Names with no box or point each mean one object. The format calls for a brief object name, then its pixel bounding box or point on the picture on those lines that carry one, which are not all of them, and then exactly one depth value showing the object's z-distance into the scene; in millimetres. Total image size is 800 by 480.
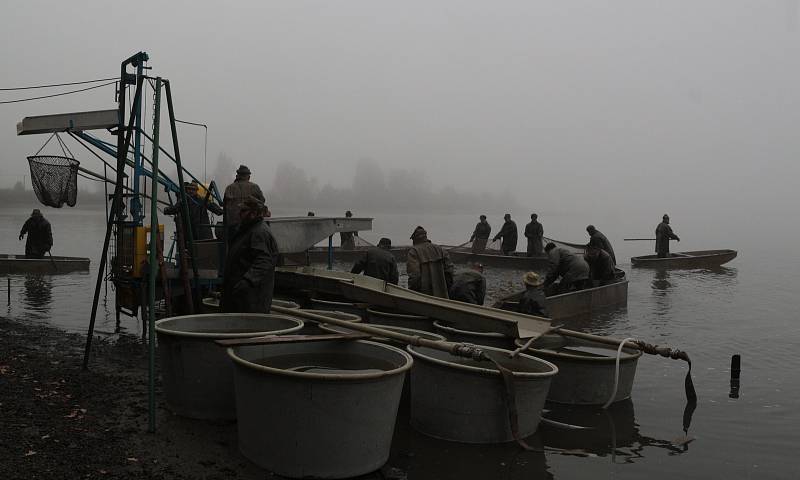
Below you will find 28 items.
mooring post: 9023
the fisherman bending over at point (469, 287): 9266
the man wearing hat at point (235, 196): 9406
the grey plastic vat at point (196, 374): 5535
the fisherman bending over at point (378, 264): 11062
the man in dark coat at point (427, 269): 10219
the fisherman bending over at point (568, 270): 14000
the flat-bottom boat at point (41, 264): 18672
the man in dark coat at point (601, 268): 15297
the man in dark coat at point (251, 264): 6375
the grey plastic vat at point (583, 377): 7031
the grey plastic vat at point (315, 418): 4477
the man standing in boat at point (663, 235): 26438
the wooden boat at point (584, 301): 12641
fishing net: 11367
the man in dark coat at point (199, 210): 11273
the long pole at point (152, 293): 5344
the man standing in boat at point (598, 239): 15367
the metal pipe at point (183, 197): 7156
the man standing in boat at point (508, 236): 25922
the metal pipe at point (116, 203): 6996
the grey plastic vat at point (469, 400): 5547
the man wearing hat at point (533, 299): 8844
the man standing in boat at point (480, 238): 26656
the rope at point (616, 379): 6832
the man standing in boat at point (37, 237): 19500
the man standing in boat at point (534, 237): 25281
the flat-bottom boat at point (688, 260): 26375
